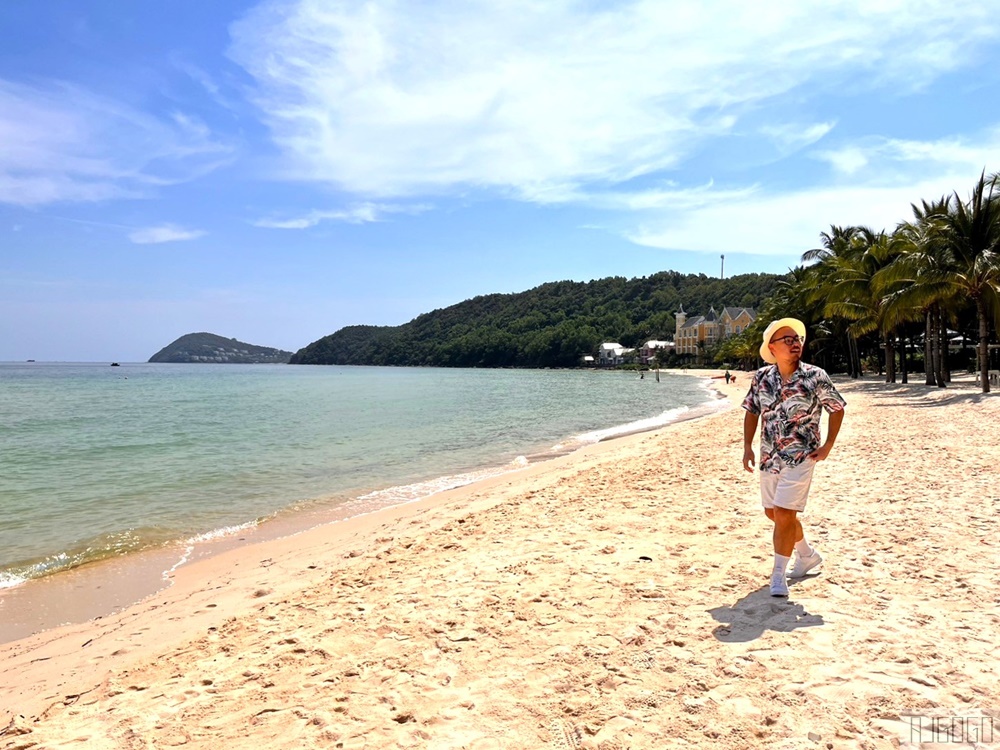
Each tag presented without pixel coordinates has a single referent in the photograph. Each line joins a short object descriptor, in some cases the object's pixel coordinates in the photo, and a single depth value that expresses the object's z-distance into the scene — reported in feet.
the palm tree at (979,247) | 62.54
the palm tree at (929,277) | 64.95
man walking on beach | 12.66
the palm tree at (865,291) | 87.20
